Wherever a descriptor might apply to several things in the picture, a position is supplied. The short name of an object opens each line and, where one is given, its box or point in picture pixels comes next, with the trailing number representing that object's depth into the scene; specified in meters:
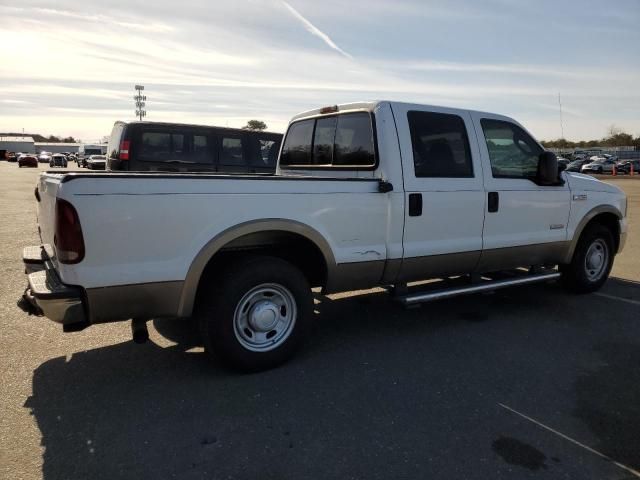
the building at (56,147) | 133.75
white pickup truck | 3.13
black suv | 8.98
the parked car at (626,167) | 45.34
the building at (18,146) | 123.31
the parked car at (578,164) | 47.22
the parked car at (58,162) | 56.14
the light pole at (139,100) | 53.88
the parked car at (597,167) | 45.38
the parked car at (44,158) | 81.56
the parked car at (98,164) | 28.03
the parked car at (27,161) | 60.37
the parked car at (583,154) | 58.70
